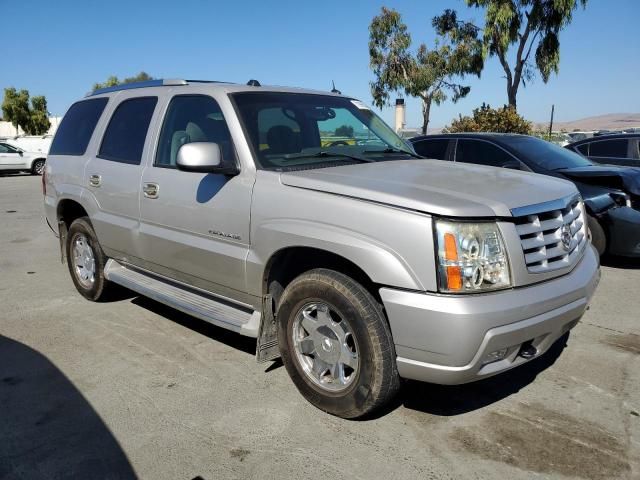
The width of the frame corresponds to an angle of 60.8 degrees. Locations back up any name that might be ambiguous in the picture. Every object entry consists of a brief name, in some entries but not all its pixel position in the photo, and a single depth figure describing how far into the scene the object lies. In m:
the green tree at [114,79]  50.35
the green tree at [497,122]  19.02
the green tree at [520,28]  23.78
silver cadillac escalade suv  2.68
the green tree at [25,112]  53.62
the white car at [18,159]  22.38
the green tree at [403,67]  32.31
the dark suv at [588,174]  6.29
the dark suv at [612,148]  9.07
